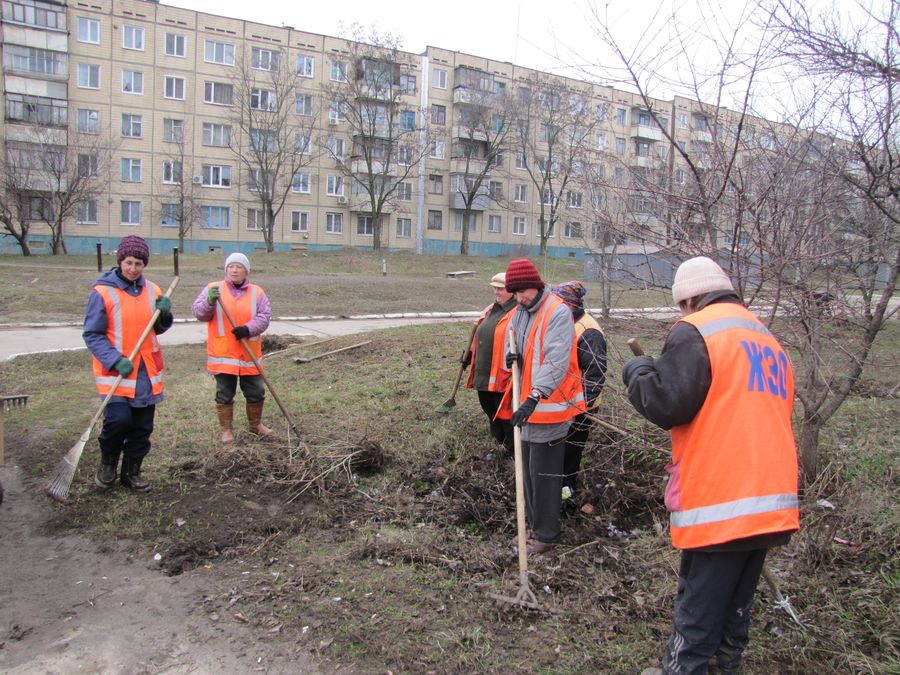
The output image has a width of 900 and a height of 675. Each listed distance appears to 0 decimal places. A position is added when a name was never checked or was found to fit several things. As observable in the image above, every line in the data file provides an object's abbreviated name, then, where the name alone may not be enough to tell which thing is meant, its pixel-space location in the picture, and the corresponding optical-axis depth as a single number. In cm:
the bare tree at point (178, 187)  3951
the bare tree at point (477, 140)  4466
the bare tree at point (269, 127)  4041
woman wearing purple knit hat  459
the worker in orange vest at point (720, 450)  240
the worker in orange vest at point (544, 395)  398
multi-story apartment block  3728
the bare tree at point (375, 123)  4122
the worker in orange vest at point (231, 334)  574
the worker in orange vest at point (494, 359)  547
